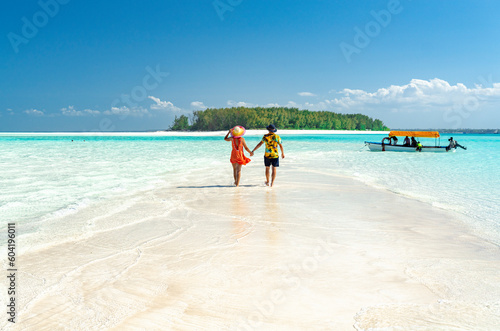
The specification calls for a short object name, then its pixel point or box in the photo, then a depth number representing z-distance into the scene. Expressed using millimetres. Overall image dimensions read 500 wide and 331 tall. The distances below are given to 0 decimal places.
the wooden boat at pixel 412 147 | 29453
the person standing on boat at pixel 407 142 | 30125
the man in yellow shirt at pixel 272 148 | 10250
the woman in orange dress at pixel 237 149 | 10258
